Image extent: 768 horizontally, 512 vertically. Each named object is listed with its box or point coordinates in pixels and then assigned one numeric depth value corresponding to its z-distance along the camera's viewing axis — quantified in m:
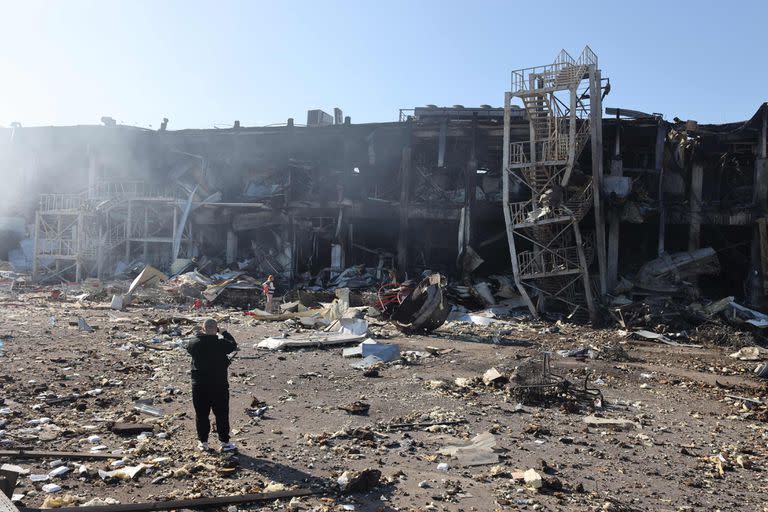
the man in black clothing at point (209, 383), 6.16
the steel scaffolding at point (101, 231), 28.20
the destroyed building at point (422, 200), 19.75
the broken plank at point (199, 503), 4.56
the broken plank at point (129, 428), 6.71
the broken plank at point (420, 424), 7.32
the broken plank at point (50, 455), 5.71
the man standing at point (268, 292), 18.48
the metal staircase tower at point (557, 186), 18.44
